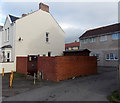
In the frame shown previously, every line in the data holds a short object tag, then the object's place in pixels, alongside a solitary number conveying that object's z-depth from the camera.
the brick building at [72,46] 36.73
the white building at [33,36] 12.92
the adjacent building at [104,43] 17.17
